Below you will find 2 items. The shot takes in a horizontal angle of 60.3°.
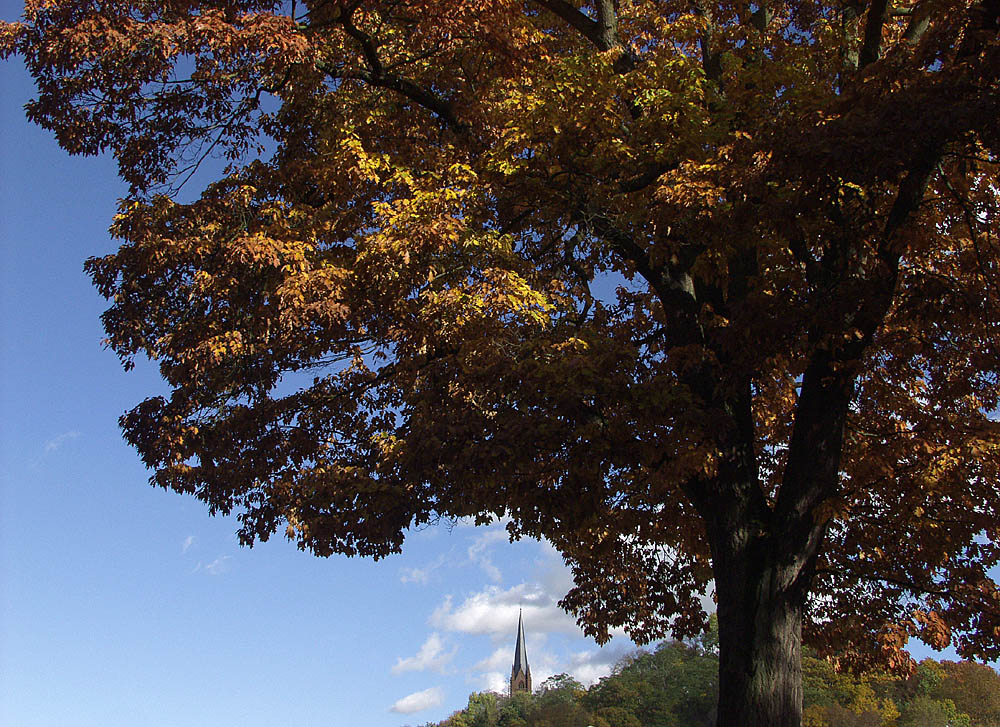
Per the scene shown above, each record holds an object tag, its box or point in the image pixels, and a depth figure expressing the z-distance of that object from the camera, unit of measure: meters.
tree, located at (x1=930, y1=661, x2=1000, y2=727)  54.53
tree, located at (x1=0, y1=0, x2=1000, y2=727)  8.91
